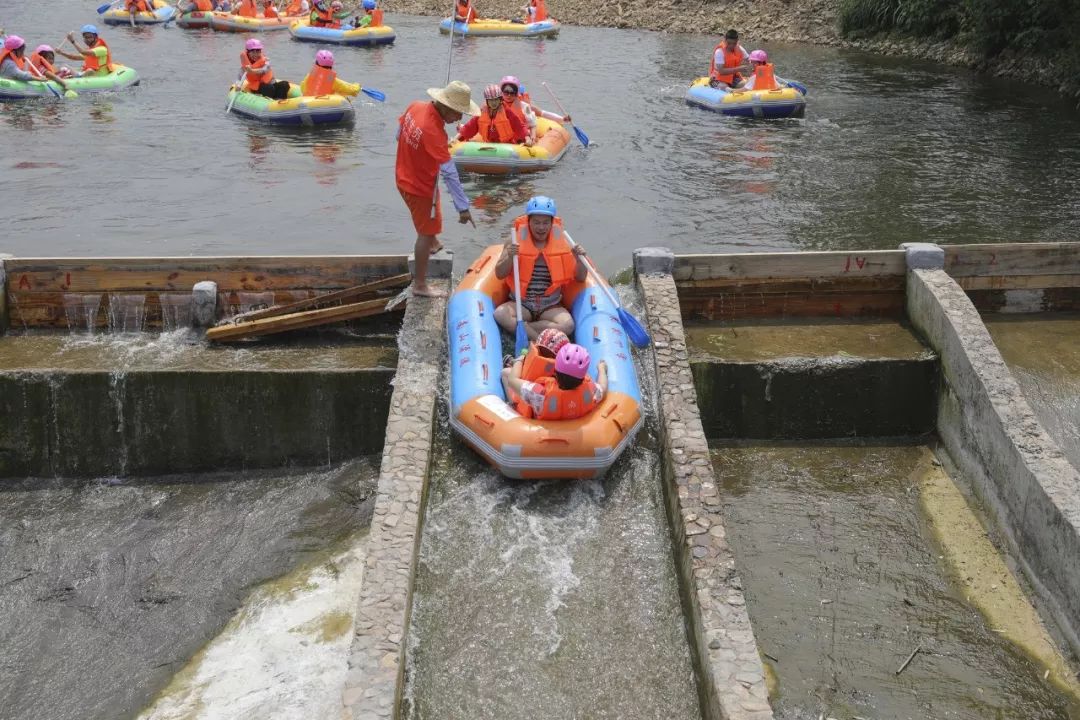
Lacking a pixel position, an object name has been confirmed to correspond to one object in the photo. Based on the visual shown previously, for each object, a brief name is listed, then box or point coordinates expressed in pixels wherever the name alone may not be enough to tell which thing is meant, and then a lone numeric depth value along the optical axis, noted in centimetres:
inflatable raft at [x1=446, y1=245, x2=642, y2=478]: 670
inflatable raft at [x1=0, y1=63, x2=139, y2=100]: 1900
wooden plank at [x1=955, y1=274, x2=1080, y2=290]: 949
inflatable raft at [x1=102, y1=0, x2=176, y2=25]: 3008
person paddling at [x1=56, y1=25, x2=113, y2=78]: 2025
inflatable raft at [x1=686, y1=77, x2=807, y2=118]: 1817
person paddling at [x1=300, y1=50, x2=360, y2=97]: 1766
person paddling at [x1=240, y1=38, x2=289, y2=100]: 1777
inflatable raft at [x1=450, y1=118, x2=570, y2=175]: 1421
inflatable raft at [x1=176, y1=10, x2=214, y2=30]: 2977
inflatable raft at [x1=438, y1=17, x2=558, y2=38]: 2822
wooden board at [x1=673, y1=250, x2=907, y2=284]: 920
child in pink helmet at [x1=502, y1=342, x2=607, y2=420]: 659
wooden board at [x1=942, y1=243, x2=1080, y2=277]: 941
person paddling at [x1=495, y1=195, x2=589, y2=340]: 800
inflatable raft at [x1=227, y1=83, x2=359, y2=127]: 1744
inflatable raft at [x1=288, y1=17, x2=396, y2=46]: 2673
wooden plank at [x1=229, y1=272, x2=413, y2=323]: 892
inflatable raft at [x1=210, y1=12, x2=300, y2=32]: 2955
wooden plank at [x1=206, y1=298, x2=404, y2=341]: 866
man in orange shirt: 809
